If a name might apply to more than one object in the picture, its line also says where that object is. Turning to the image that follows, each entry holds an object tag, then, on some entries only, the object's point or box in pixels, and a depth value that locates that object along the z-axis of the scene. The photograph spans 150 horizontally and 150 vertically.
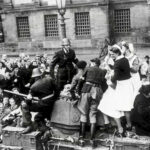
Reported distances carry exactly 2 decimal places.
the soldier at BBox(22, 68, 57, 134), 8.50
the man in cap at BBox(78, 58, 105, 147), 7.99
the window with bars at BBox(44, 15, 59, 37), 25.42
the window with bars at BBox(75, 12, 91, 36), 24.43
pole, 14.09
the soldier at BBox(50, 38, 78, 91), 9.96
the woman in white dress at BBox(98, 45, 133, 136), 7.75
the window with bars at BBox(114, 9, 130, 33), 24.28
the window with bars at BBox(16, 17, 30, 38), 26.27
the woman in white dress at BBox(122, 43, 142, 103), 8.43
